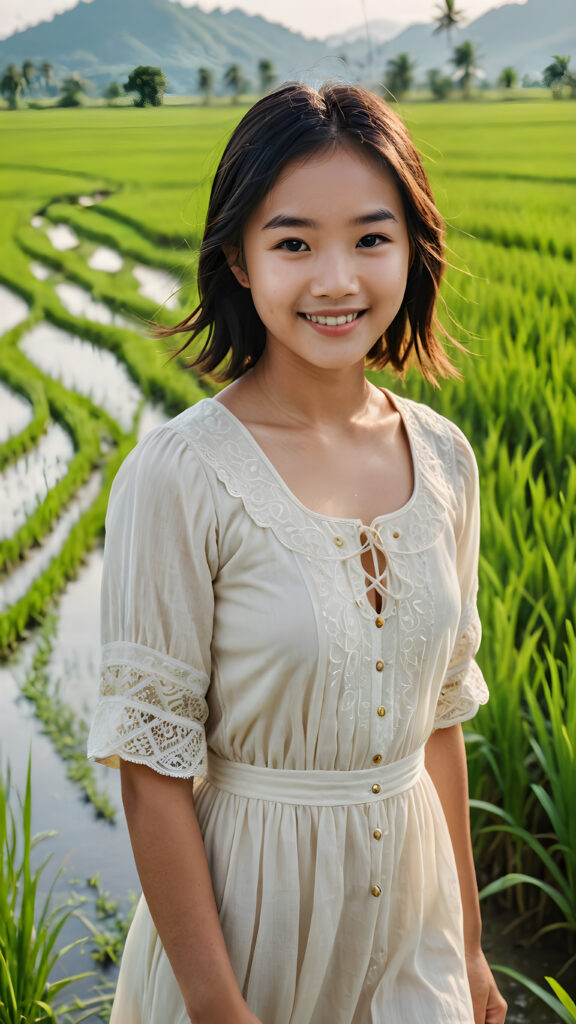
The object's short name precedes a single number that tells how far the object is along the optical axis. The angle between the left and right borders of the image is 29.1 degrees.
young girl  1.02
